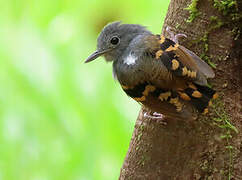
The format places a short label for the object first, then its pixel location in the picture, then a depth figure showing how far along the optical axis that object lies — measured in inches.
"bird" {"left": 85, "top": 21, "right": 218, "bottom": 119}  190.3
